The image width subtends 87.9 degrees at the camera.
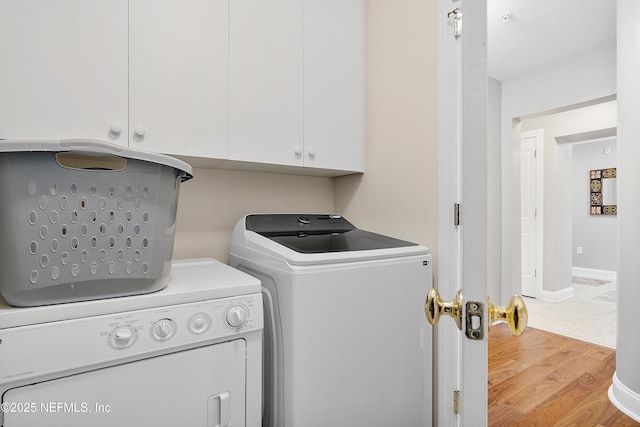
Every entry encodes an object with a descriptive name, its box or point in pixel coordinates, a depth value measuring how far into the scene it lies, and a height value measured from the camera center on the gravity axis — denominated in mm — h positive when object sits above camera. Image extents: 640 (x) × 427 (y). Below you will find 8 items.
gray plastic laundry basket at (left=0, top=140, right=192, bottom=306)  830 -20
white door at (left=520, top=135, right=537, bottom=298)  4281 +42
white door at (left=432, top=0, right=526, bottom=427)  487 -9
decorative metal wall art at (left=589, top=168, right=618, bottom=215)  5645 +402
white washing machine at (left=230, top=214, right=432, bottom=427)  1154 -440
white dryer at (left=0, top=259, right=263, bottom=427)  802 -402
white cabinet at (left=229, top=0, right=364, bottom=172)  1516 +657
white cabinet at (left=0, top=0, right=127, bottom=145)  1078 +504
